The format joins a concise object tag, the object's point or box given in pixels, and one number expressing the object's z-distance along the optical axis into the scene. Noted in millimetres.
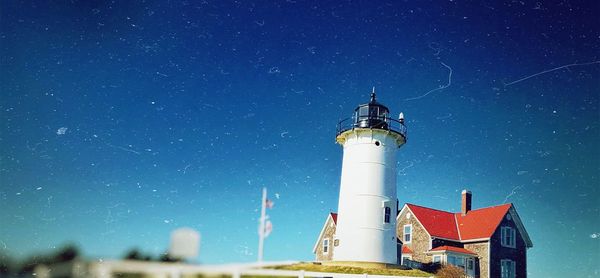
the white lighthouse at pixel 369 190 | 24344
